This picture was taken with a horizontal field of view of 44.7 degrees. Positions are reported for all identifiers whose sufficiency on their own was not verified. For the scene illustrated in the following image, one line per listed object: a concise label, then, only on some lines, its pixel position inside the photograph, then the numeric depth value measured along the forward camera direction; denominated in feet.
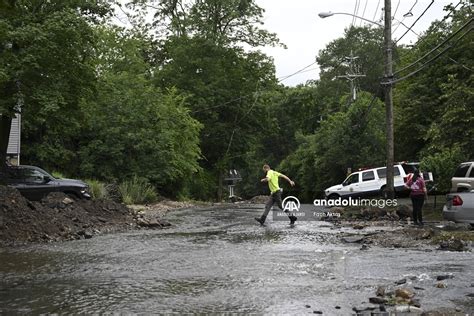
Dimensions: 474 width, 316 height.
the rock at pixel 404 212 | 66.84
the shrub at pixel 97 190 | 81.23
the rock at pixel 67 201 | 58.14
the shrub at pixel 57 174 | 90.00
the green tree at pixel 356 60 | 230.27
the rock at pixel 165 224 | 59.03
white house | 91.91
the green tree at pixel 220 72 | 157.99
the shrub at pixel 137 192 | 90.48
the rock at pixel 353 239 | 44.73
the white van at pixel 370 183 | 97.96
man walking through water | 58.08
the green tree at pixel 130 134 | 98.99
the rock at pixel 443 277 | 28.25
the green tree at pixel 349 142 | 136.36
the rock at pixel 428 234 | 44.33
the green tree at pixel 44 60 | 60.23
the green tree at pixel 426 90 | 104.63
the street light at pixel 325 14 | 81.45
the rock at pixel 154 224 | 58.40
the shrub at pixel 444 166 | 84.85
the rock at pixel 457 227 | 50.52
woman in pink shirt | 57.52
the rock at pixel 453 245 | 38.45
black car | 67.10
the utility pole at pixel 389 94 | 79.25
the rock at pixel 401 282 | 27.32
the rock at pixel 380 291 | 24.41
